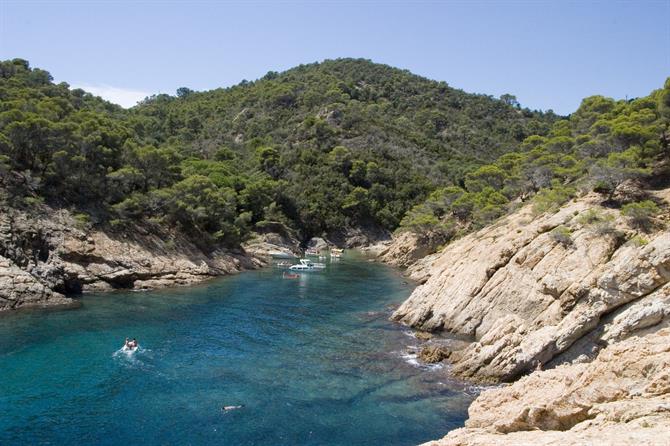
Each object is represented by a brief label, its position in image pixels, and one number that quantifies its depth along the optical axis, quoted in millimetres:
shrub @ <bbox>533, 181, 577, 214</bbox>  48406
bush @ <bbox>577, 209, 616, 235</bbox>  37188
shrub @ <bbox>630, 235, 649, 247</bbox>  32688
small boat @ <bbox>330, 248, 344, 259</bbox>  100344
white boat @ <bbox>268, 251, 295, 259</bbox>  95188
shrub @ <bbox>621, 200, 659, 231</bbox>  36812
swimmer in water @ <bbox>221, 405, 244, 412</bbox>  26659
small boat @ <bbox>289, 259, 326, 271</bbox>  78306
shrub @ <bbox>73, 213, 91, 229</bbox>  59072
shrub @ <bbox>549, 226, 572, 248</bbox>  39031
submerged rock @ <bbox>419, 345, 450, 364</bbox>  34625
